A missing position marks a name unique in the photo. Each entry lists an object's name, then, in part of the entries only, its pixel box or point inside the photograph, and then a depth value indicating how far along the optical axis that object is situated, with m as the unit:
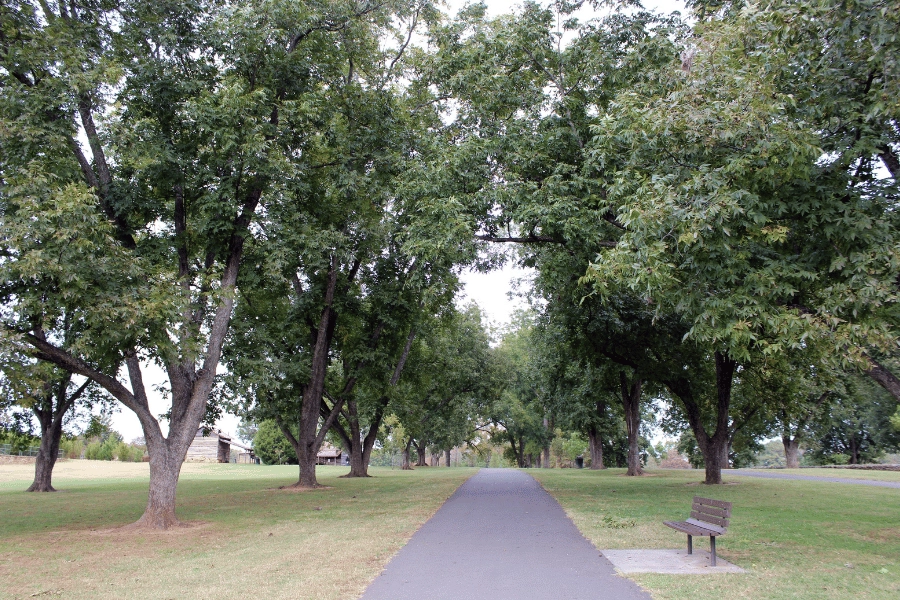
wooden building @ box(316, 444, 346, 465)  88.94
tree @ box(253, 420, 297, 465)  72.25
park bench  7.31
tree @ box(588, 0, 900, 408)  7.51
